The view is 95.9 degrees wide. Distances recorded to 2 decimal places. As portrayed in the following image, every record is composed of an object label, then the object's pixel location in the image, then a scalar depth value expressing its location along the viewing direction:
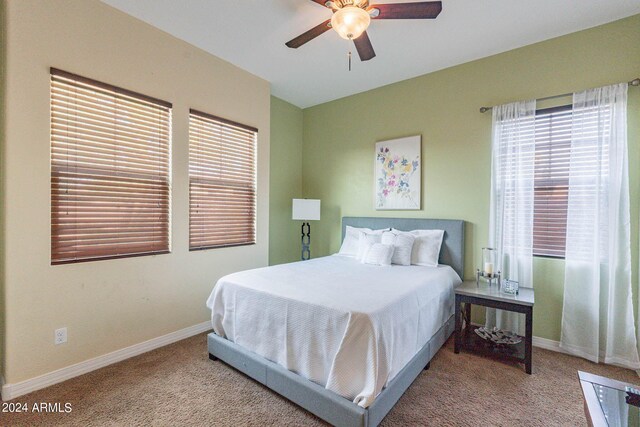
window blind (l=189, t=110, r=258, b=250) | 3.13
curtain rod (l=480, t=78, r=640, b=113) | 2.40
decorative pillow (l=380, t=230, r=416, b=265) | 3.20
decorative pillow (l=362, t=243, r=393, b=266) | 3.18
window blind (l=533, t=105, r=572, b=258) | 2.75
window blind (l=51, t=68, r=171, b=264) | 2.22
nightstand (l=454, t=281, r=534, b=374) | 2.34
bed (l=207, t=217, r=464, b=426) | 1.65
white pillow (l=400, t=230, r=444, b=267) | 3.19
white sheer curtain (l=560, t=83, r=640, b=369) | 2.44
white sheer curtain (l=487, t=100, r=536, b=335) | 2.86
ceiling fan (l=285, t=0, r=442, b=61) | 1.86
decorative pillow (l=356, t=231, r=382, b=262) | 3.42
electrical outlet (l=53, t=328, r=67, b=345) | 2.19
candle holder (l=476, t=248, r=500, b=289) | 2.78
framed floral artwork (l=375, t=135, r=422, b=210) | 3.65
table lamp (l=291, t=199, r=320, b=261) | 4.05
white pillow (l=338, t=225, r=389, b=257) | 3.74
